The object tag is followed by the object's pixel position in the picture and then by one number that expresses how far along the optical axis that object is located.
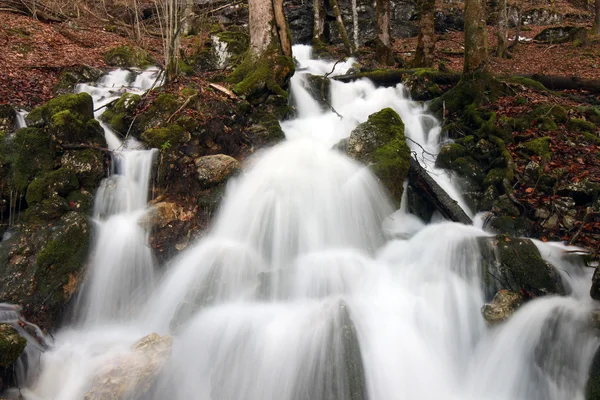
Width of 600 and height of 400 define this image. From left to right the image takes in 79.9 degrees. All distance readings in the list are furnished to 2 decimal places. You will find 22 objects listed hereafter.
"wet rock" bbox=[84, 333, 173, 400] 3.42
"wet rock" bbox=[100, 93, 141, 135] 6.96
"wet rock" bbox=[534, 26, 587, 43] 16.62
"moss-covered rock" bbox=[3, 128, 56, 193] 5.32
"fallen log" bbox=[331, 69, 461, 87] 9.52
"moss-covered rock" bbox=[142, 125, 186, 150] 6.33
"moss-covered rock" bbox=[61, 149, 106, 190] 5.65
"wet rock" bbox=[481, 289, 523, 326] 4.17
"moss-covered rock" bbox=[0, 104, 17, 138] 5.97
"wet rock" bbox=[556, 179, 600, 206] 5.29
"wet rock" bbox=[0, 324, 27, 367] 3.51
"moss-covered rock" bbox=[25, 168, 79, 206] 5.23
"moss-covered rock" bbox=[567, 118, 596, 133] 6.91
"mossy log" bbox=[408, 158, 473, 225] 5.71
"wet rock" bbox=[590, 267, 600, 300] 3.74
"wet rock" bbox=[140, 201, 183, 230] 5.49
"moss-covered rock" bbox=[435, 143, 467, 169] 6.98
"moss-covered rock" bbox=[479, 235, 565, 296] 4.29
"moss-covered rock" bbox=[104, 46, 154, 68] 11.59
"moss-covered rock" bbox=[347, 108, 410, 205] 5.99
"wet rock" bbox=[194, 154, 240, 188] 6.08
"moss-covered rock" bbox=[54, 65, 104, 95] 8.85
